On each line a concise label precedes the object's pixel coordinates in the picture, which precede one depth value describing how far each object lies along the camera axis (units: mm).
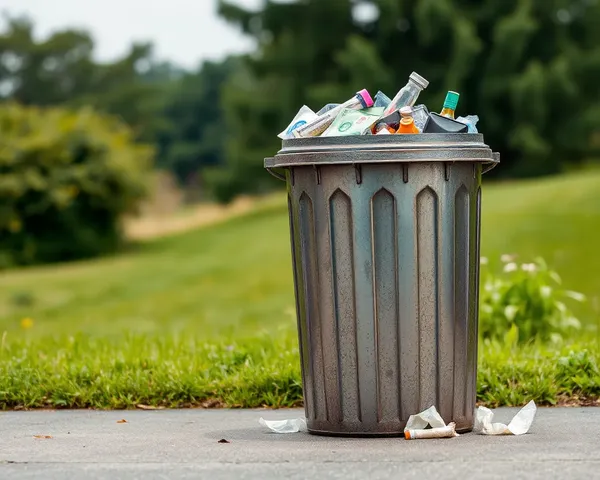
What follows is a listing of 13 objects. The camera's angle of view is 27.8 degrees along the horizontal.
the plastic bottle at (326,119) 4875
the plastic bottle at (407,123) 4672
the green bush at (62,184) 21531
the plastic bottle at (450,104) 4887
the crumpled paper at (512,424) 4801
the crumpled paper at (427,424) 4629
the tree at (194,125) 58031
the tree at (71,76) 44062
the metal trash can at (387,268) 4602
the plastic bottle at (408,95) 4820
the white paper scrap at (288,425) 5035
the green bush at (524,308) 7934
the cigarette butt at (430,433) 4625
